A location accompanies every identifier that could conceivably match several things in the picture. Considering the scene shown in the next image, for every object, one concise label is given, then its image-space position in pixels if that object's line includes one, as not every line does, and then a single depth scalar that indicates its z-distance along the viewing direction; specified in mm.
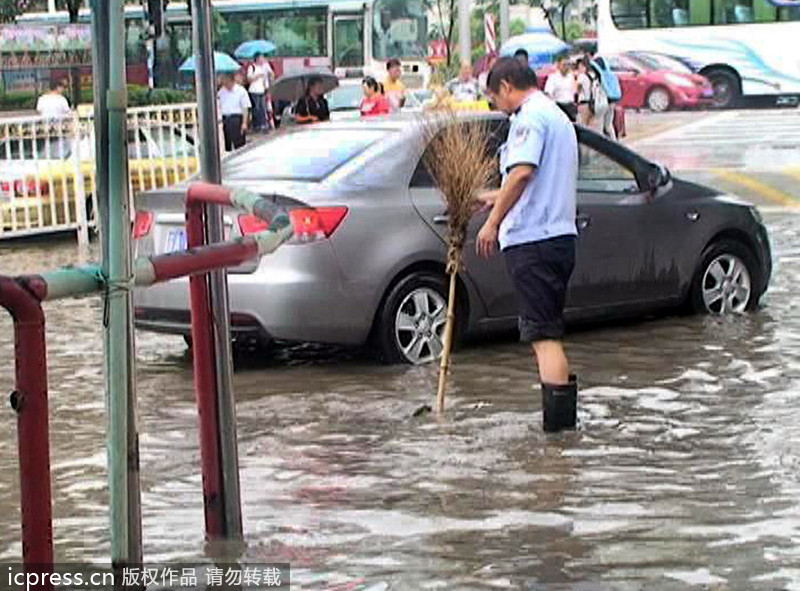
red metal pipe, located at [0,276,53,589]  3537
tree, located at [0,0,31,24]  42447
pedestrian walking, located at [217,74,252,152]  22344
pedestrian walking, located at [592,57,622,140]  25172
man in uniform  7434
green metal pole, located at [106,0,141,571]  4059
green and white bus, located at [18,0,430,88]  41594
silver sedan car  9023
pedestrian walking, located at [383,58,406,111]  21497
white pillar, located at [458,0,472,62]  34969
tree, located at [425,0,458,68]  46031
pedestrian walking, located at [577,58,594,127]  24538
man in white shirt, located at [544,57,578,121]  24344
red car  40156
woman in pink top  19891
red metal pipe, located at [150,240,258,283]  4156
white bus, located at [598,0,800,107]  39062
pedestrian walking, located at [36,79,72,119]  22142
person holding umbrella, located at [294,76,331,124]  19125
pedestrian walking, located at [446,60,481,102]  23742
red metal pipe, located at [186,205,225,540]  5457
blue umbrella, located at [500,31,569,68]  38131
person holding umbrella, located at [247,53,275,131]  31195
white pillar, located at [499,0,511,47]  38975
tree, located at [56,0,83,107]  37847
